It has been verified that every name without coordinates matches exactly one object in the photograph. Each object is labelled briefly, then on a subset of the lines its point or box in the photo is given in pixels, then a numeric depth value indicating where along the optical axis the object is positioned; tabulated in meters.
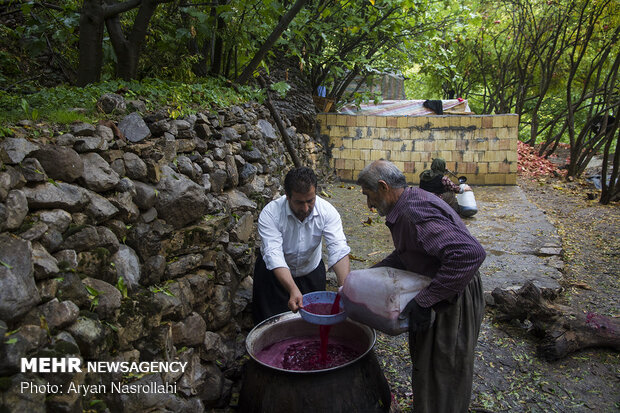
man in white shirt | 3.17
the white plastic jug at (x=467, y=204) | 7.89
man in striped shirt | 2.36
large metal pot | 2.44
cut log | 3.67
